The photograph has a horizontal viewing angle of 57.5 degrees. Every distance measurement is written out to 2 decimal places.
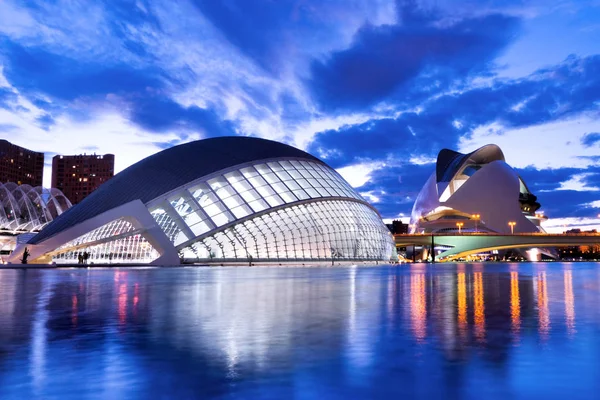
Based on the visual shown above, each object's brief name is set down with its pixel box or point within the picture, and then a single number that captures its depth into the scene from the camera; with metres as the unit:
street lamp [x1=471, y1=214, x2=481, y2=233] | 107.88
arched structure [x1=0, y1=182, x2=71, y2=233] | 91.19
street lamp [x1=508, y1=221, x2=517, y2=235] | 110.64
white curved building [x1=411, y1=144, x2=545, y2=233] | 111.38
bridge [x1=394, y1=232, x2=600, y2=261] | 95.31
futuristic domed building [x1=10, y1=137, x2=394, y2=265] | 43.34
